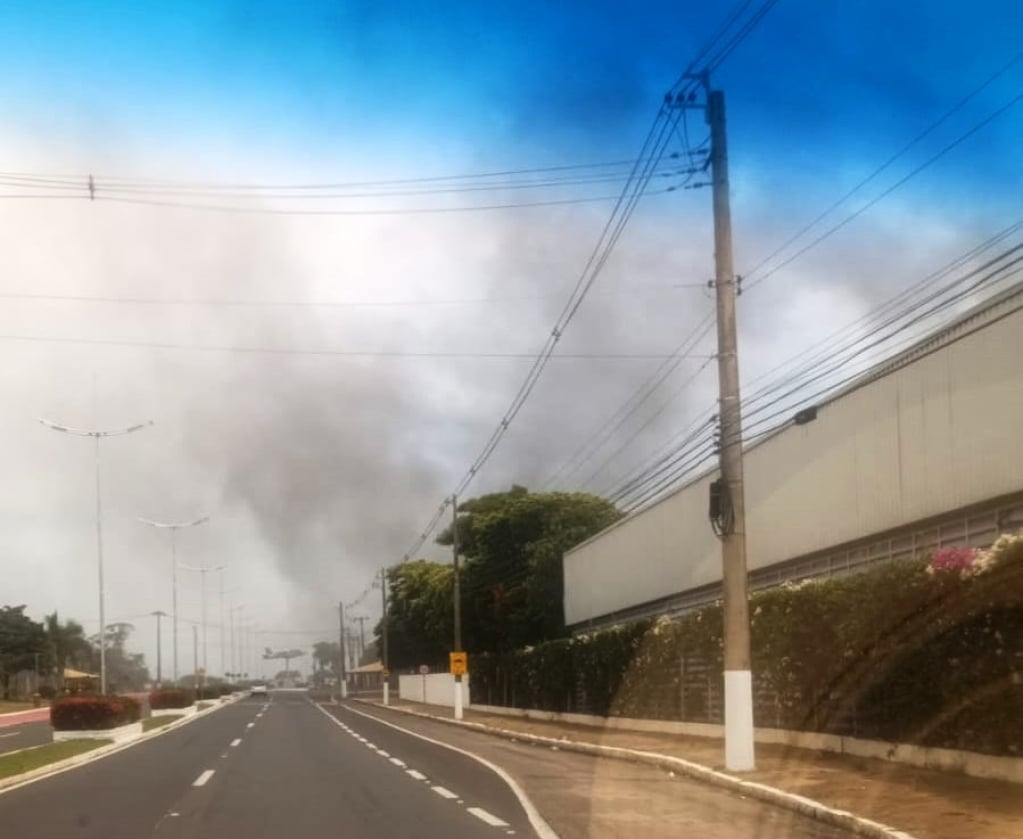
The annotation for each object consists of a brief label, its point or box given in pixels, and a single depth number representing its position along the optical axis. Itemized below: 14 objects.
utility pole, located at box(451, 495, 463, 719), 57.62
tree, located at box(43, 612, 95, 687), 135.62
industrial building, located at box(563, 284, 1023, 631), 20.88
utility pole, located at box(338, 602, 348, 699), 126.93
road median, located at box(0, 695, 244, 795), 24.11
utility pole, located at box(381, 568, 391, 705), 90.17
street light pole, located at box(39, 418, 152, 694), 47.92
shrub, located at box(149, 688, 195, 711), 67.25
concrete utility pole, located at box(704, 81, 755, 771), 19.72
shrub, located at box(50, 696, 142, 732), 39.16
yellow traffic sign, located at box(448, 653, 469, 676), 54.12
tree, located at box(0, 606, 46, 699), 122.56
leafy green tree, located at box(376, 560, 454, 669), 80.56
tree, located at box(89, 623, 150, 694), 177.70
